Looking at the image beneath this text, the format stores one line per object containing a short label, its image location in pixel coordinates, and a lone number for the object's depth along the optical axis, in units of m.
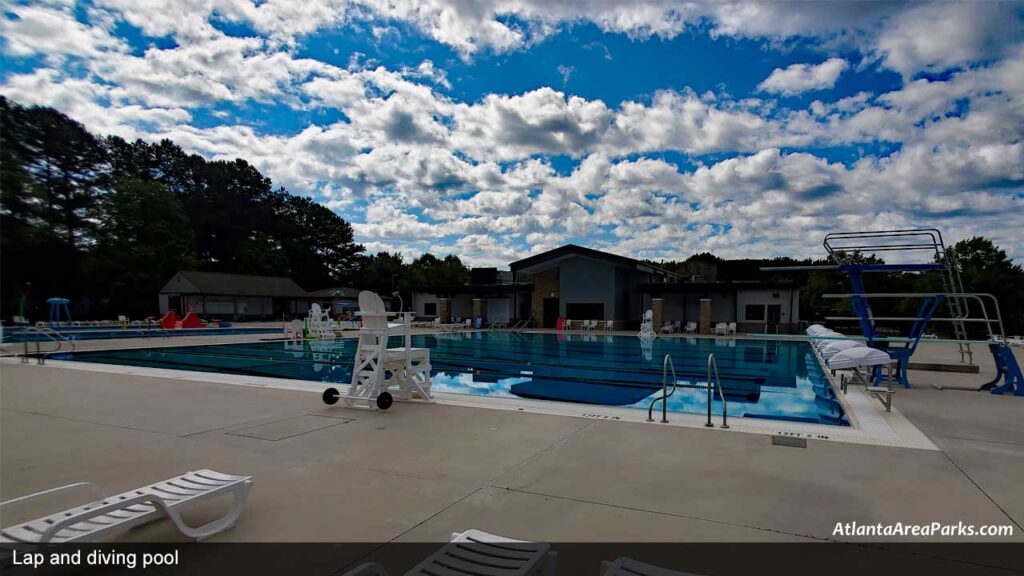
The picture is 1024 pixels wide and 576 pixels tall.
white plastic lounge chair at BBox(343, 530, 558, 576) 1.84
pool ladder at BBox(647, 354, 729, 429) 5.48
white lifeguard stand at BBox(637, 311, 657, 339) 22.20
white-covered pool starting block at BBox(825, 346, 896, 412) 6.68
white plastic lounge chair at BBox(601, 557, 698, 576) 1.73
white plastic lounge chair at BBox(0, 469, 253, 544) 2.18
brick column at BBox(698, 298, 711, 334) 24.83
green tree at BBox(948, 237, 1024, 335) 26.67
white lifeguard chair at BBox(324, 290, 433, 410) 6.41
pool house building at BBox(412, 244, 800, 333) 25.19
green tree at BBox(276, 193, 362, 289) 53.41
